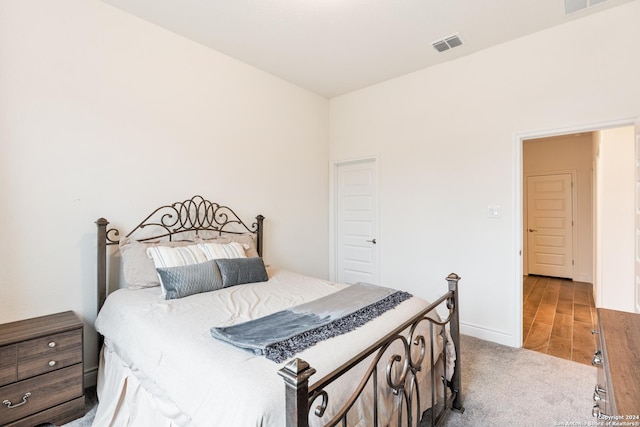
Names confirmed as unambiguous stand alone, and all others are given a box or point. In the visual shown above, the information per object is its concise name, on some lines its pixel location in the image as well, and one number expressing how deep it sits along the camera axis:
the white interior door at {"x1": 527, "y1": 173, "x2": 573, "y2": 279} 5.94
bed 1.18
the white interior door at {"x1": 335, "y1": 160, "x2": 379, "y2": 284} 4.21
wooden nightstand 1.81
